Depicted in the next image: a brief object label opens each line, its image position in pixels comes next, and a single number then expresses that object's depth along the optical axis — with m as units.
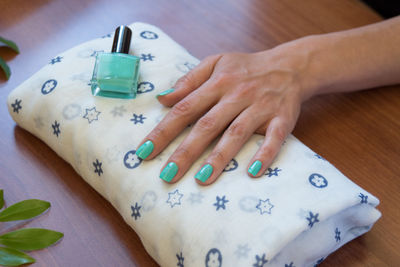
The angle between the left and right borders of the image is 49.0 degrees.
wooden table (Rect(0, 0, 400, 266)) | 0.60
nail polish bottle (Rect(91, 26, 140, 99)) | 0.66
